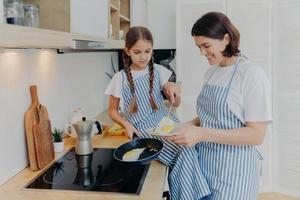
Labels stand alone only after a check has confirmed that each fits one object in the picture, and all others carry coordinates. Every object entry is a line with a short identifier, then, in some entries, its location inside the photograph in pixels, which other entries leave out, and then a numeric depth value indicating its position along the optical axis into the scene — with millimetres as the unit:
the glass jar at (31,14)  1113
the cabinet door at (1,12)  755
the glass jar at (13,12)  972
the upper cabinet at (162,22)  3197
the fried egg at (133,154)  1441
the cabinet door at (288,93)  2709
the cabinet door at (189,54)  2744
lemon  2008
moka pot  1548
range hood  1216
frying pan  1451
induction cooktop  1236
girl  1564
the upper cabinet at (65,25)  761
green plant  1663
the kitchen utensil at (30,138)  1406
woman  1196
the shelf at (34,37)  706
